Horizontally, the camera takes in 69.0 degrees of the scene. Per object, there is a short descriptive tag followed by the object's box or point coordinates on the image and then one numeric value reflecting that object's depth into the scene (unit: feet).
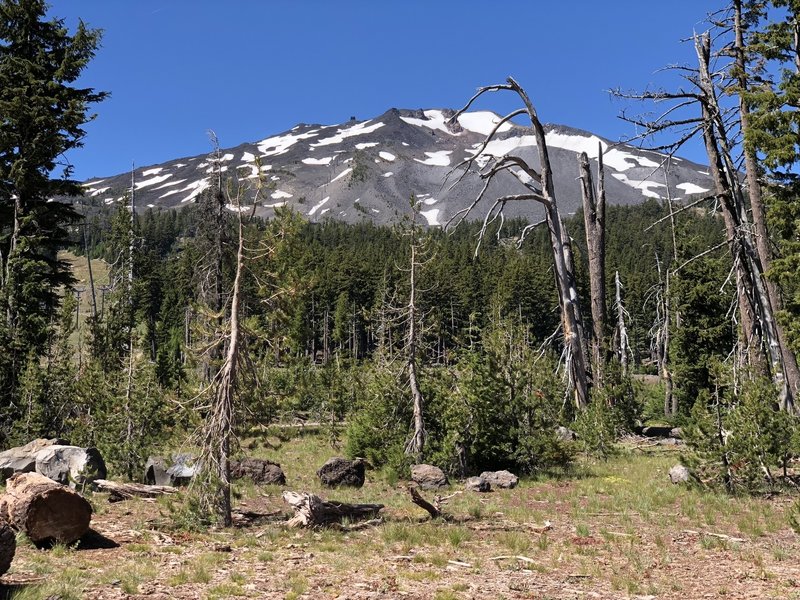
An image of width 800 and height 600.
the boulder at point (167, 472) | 49.22
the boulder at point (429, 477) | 50.31
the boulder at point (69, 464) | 41.29
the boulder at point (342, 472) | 53.26
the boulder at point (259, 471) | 54.75
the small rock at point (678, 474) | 44.08
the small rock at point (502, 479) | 48.39
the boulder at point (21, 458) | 43.47
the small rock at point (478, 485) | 46.93
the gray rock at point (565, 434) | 61.14
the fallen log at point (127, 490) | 42.39
